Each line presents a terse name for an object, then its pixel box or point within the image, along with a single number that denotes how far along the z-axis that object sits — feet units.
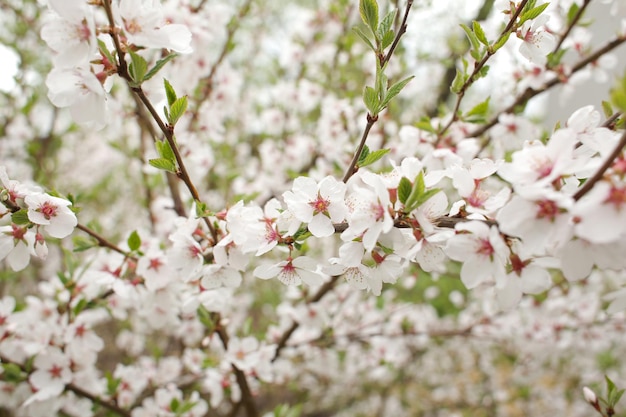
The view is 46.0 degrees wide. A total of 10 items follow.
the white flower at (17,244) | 1.02
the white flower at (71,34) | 0.85
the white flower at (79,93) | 0.87
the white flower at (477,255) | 0.89
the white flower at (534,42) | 1.05
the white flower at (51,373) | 1.27
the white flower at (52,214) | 0.98
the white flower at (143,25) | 0.88
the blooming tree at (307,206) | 0.87
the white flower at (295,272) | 1.01
